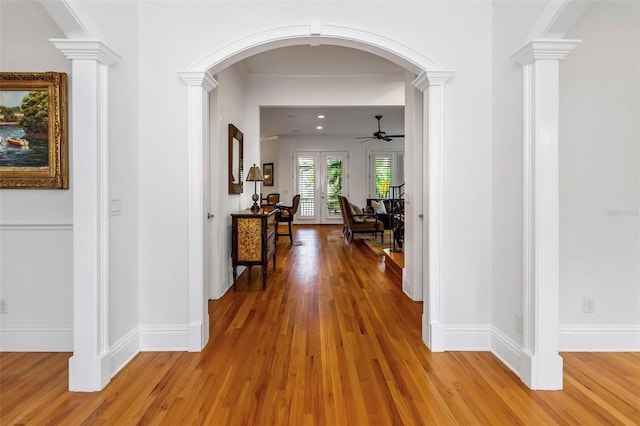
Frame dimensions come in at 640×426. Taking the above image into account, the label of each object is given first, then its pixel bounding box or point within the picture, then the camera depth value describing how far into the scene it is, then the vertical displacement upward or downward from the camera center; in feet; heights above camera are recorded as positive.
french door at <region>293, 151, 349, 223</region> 39.22 +3.17
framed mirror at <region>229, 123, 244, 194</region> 14.51 +2.05
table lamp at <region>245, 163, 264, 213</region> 15.01 +1.39
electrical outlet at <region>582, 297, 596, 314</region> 8.44 -2.35
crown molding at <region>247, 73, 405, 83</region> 17.99 +6.71
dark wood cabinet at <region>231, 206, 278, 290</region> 13.91 -1.29
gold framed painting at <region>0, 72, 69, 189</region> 8.17 +1.73
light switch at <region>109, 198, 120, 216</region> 7.50 +0.02
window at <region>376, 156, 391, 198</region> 39.47 +3.52
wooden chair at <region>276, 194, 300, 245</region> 27.15 -0.59
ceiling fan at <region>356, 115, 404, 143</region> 26.54 +5.69
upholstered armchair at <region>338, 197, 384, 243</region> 25.25 -1.14
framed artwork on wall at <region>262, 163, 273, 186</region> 39.52 +3.89
